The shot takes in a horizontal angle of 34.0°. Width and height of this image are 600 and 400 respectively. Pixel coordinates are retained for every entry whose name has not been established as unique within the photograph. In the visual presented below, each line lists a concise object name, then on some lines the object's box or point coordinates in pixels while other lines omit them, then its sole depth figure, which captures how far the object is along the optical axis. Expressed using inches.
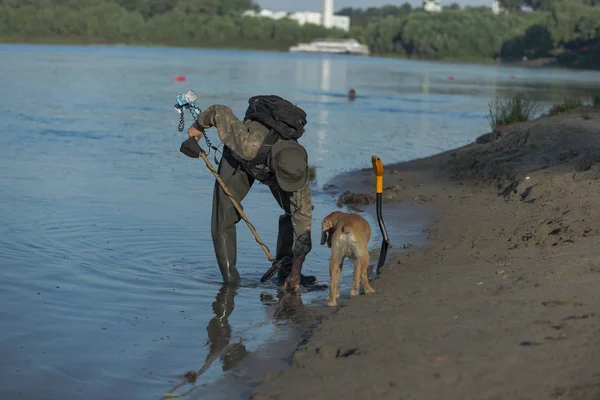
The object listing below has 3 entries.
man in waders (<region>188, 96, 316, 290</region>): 327.3
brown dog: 298.4
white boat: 6958.7
